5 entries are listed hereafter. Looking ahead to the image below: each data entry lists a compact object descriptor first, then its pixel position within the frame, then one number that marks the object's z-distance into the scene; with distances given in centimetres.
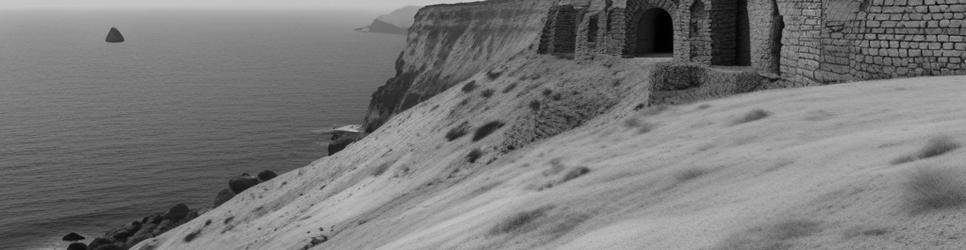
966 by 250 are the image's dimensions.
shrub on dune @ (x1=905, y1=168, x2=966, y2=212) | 840
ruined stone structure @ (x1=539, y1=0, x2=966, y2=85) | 1838
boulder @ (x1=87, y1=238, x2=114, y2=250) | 4767
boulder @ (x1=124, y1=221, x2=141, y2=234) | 5109
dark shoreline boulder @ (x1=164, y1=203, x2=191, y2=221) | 5172
